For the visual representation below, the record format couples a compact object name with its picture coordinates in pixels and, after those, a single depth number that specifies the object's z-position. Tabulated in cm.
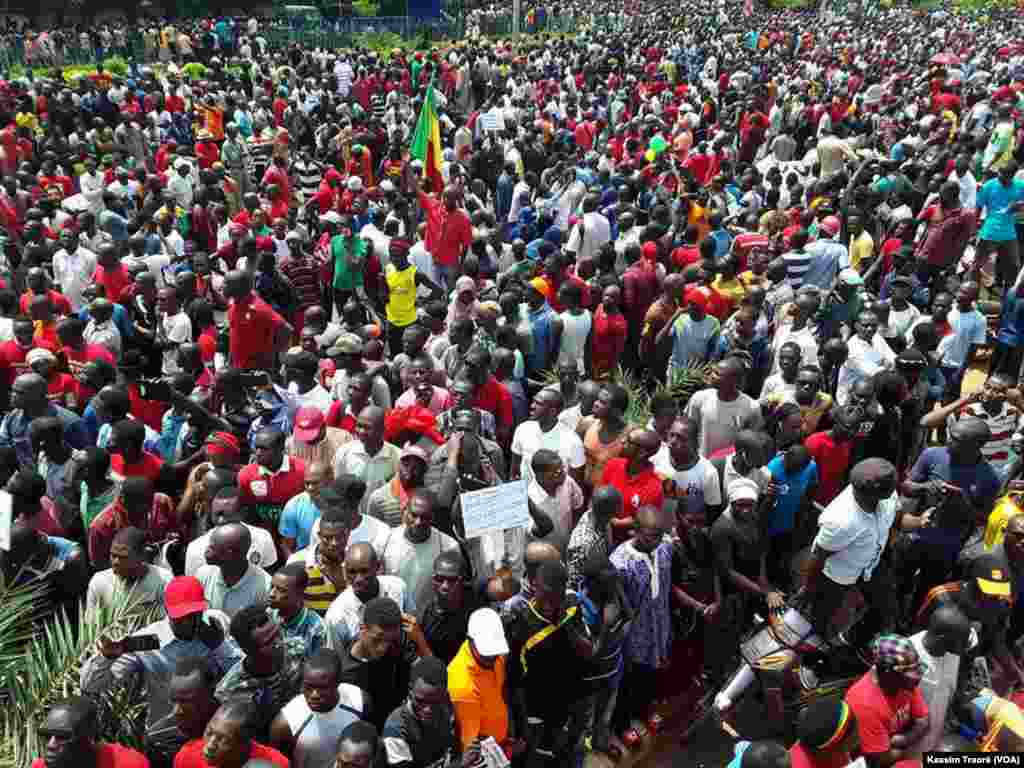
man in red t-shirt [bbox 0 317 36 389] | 613
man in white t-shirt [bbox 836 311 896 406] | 608
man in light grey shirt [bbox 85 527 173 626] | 393
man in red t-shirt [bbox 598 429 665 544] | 467
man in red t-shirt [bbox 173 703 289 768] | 301
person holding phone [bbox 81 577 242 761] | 346
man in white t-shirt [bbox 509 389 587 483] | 505
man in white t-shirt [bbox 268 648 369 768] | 328
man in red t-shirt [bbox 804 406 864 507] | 519
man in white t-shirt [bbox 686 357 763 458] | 542
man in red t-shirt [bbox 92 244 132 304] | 752
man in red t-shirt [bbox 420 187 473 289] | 832
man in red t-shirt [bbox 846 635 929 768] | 352
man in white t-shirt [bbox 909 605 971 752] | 371
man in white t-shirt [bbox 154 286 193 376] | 673
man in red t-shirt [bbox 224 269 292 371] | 652
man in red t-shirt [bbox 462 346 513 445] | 550
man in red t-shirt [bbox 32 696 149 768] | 295
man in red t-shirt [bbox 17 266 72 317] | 683
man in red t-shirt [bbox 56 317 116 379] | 604
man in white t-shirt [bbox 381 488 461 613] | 417
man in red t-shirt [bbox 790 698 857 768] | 331
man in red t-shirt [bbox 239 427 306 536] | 480
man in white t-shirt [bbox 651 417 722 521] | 480
